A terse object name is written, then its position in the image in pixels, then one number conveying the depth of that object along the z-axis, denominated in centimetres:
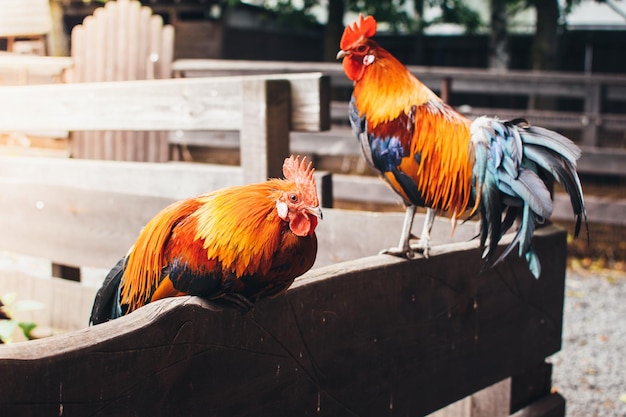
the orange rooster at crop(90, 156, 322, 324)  144
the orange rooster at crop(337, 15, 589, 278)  200
